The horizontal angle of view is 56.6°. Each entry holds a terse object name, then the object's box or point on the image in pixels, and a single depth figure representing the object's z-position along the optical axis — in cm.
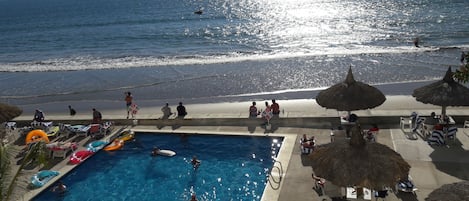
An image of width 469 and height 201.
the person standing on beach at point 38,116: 1997
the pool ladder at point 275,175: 1316
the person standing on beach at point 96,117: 1956
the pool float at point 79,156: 1604
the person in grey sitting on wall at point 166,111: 2006
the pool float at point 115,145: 1741
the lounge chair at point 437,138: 1471
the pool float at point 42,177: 1419
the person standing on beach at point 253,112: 1889
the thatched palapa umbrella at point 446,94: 1455
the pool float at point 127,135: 1808
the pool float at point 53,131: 1846
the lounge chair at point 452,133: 1490
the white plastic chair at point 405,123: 1649
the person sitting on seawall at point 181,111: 1962
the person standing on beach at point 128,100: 2091
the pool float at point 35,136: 1725
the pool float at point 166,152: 1664
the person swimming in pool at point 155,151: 1680
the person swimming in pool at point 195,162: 1559
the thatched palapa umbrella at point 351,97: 1511
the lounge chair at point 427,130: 1558
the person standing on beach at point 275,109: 1880
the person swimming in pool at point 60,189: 1415
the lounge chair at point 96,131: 1848
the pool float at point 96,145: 1706
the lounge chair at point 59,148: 1627
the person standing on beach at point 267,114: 1806
